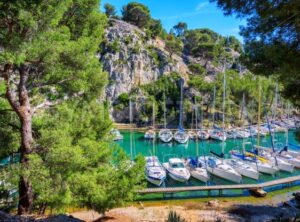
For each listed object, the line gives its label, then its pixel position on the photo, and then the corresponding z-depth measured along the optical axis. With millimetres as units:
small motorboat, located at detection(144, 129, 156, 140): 42031
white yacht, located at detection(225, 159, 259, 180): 22520
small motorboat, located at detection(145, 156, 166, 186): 21234
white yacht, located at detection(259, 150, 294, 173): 24391
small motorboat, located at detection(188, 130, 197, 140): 42275
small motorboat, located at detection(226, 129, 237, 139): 41638
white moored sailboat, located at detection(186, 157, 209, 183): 21870
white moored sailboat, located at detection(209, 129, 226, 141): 41062
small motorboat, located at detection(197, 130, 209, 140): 42016
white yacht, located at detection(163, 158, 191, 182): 21969
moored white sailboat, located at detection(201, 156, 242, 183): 21812
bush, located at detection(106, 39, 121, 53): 58625
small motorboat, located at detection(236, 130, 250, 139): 41419
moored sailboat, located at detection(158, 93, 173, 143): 41006
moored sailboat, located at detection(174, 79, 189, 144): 40178
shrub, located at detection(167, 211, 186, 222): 6678
